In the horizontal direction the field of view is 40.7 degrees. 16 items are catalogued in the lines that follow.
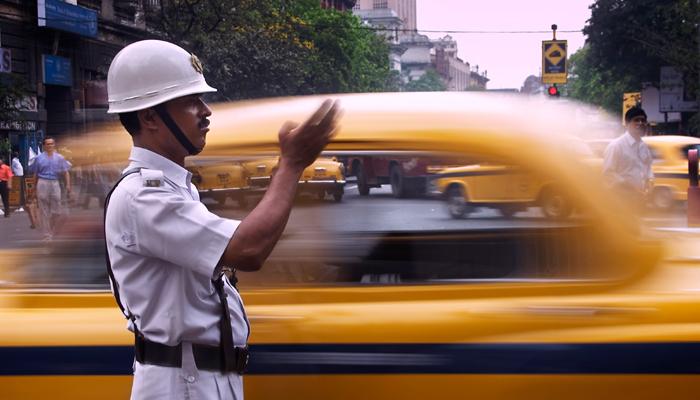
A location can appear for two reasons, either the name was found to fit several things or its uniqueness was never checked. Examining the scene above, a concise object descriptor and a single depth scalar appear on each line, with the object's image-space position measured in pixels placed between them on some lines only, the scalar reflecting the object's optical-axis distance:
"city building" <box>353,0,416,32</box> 162.12
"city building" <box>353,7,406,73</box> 138.62
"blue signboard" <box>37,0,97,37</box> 29.50
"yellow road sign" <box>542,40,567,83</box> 25.41
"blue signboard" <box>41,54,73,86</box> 30.62
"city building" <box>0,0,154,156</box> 28.92
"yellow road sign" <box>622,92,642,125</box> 45.09
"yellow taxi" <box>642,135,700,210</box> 17.53
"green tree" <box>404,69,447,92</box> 137.88
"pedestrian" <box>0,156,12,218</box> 21.17
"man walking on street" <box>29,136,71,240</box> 14.45
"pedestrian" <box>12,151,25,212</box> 24.20
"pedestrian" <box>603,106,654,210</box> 8.09
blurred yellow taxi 2.79
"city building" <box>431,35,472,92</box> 175.75
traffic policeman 2.07
